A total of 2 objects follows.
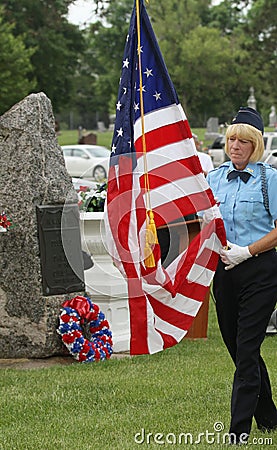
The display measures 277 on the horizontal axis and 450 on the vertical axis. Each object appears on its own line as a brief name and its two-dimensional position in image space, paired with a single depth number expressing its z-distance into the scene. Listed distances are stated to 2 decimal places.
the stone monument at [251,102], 65.61
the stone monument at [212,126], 72.38
